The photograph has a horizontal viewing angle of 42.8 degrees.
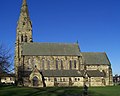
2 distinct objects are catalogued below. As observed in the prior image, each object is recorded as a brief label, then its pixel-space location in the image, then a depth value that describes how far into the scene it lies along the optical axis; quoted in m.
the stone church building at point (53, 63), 50.13
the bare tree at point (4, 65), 37.02
